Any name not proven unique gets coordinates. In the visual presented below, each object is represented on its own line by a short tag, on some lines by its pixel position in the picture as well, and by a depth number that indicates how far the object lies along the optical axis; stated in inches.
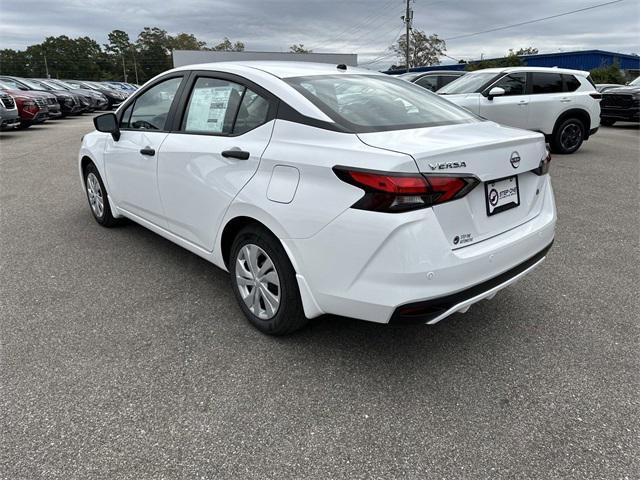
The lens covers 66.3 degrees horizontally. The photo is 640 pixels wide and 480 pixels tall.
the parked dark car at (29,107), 562.6
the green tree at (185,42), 3764.8
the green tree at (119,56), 3550.7
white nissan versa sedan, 89.0
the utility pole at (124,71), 3375.0
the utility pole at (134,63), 3567.9
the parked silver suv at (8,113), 510.0
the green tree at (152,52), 3732.8
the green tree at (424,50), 2516.0
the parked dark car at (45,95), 655.8
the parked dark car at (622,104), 578.8
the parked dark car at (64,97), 754.8
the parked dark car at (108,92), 983.4
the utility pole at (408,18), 1864.5
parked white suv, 378.6
